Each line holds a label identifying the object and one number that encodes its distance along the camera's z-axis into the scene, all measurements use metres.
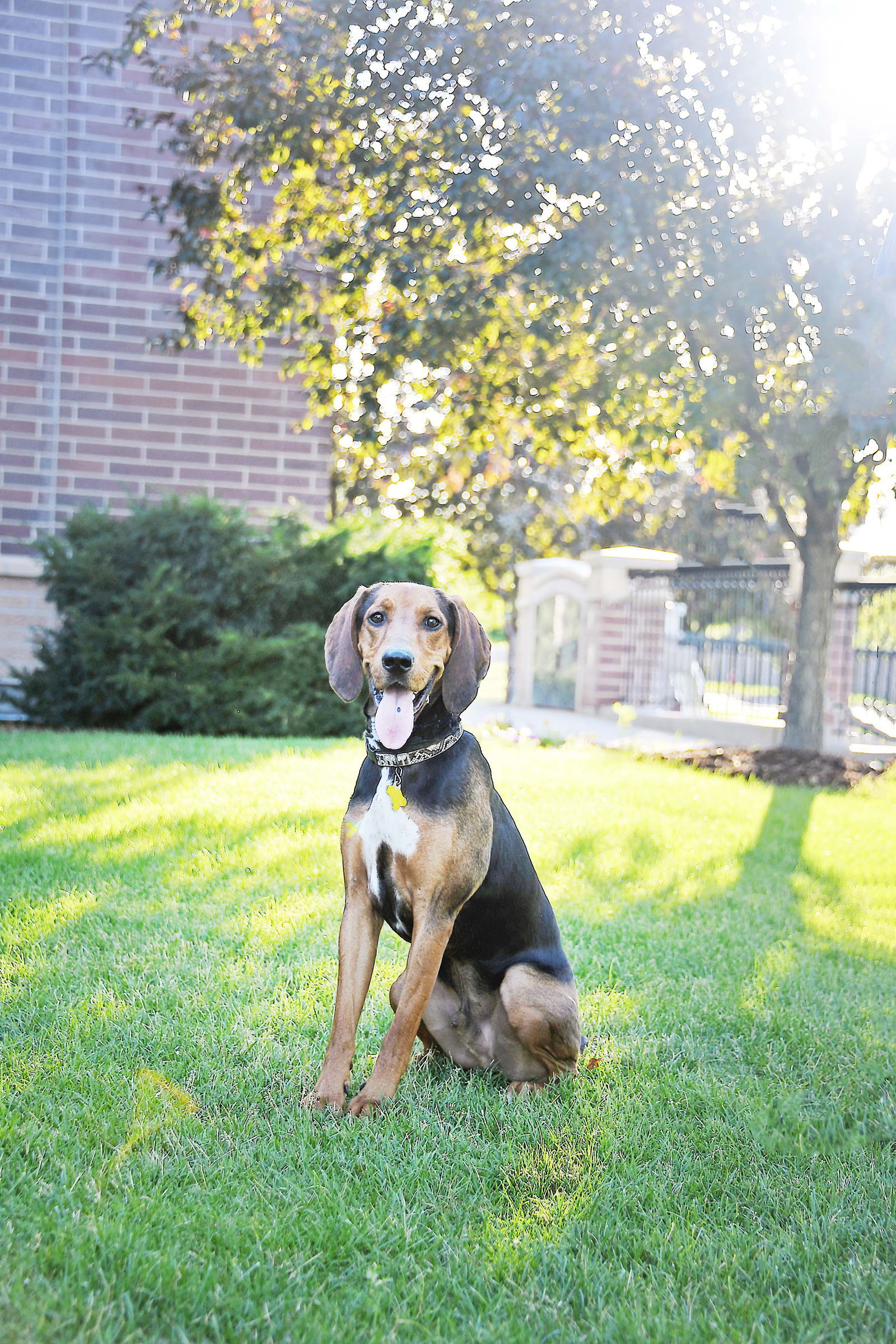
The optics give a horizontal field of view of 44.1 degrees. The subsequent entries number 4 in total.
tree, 7.01
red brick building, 10.23
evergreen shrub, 8.84
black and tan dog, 2.89
